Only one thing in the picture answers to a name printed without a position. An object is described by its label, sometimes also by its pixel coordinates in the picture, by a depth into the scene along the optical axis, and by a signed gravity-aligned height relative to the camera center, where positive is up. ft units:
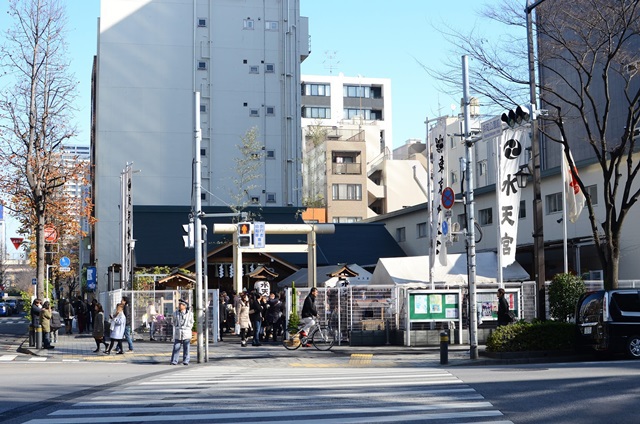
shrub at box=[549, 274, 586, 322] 80.94 -0.80
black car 65.41 -2.93
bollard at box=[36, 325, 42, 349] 93.25 -5.05
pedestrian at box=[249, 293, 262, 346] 88.38 -2.73
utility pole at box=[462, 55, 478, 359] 69.46 +4.88
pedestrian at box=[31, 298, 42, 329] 94.84 -2.01
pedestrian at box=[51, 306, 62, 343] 99.81 -3.39
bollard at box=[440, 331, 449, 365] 66.65 -4.92
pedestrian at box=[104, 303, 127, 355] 84.48 -3.56
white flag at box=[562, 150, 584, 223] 90.79 +10.58
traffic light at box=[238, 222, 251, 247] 79.25 +5.45
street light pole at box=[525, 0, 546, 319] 73.00 +8.01
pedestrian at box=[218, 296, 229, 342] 105.91 -2.98
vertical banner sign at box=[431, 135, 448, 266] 87.20 +10.45
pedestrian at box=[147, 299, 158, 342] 103.53 -3.41
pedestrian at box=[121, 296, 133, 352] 88.24 -3.29
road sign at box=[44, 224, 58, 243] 125.73 +9.45
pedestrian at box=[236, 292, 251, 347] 89.20 -3.06
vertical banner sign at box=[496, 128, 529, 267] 80.84 +10.43
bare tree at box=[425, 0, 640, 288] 73.41 +22.76
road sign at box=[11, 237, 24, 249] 139.64 +8.91
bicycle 84.79 -5.19
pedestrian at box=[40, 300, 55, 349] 93.40 -3.72
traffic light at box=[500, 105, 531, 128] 66.80 +14.15
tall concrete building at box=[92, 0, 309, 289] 177.06 +43.18
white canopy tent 98.43 +2.18
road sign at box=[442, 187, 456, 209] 77.82 +8.65
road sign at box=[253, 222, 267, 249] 97.30 +6.66
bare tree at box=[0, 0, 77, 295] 100.78 +18.79
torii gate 104.53 +6.79
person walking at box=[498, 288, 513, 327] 76.79 -2.18
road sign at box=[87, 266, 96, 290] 154.51 +3.02
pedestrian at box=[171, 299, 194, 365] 72.08 -3.44
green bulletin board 86.07 -1.81
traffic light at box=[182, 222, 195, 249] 74.64 +4.98
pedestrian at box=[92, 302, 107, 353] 86.84 -3.73
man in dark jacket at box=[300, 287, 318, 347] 84.48 -2.28
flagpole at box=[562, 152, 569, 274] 92.68 +11.88
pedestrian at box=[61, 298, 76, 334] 133.28 -3.88
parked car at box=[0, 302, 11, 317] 241.14 -4.63
